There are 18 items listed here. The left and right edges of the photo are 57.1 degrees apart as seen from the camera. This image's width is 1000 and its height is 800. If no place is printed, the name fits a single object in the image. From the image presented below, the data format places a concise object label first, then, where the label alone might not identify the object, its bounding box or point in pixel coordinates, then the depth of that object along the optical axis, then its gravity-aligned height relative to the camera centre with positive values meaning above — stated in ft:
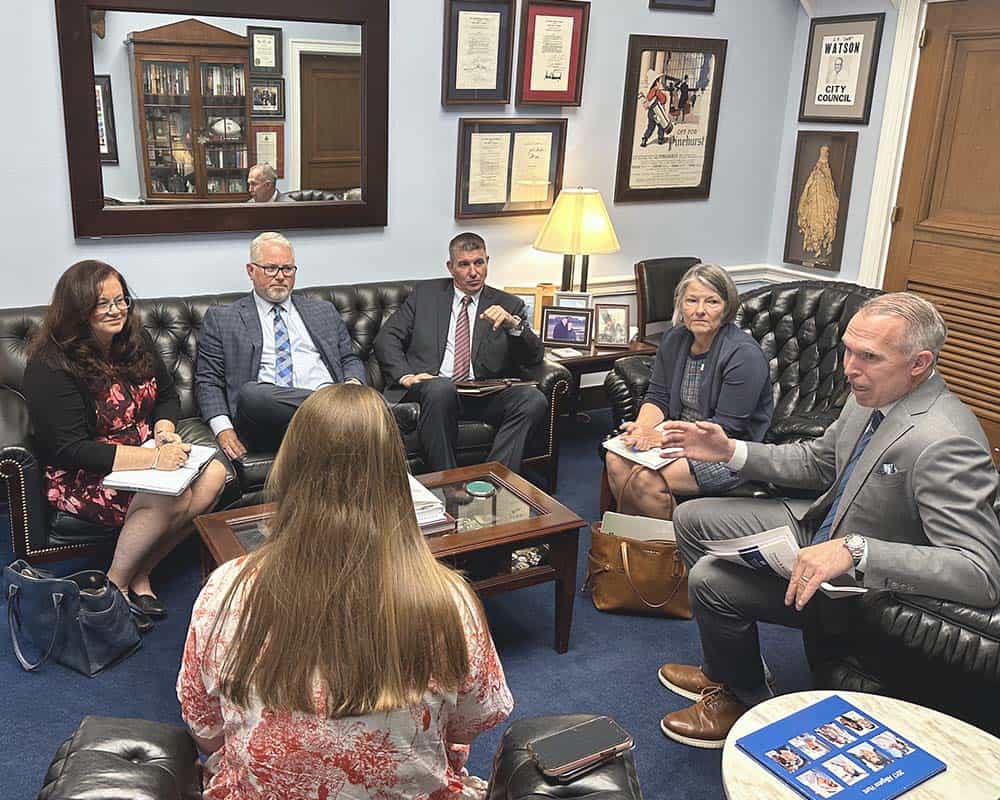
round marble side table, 5.43 -3.51
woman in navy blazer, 10.64 -2.62
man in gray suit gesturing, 6.86 -2.72
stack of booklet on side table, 8.82 -3.40
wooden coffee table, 8.66 -3.60
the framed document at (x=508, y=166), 14.32 -0.20
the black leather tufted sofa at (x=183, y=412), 9.58 -3.12
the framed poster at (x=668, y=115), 15.51 +0.75
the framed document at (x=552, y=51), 14.24 +1.58
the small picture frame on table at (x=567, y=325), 14.48 -2.58
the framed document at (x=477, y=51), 13.65 +1.46
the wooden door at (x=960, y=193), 14.02 -0.31
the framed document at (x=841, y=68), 15.44 +1.67
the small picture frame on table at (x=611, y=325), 14.84 -2.62
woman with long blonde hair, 4.14 -2.15
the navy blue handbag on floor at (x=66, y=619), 8.64 -4.48
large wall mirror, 11.59 +0.35
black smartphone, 4.77 -3.05
